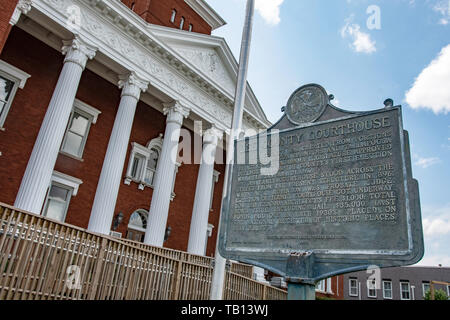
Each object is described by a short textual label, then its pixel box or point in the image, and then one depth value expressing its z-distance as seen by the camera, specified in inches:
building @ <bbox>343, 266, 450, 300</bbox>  1428.4
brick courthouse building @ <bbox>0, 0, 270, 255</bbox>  535.2
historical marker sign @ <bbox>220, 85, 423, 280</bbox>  155.6
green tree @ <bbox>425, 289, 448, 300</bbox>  1065.0
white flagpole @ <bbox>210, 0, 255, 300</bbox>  193.2
